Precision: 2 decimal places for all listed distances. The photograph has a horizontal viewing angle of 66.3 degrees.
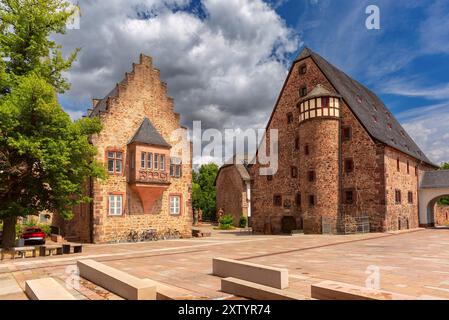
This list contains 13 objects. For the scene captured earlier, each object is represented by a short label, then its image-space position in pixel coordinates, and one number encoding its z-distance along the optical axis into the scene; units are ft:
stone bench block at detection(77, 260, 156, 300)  24.52
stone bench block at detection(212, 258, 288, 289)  28.27
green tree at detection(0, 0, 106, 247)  52.31
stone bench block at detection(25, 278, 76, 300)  22.89
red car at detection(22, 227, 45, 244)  75.81
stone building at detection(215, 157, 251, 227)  176.58
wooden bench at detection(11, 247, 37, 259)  52.34
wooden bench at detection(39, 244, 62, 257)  54.95
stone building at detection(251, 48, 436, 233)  97.66
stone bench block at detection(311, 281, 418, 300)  19.92
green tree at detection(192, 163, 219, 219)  205.36
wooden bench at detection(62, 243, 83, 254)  56.86
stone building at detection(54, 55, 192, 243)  79.10
